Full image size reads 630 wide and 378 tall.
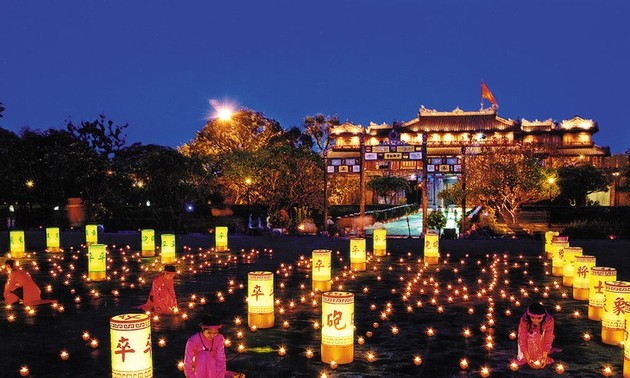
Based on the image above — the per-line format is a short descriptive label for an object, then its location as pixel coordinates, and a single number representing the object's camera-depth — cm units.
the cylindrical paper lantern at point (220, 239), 1961
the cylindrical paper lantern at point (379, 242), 1816
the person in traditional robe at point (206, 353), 566
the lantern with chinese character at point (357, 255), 1492
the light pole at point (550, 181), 3249
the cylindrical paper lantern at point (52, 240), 1955
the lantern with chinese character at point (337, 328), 702
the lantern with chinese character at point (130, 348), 583
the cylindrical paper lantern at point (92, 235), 2069
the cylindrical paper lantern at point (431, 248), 1662
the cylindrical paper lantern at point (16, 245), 1775
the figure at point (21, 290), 1039
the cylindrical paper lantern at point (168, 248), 1634
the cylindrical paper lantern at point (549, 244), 1783
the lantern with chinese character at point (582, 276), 1102
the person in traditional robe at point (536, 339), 676
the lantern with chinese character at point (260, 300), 880
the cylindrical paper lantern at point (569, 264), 1243
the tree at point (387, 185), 5019
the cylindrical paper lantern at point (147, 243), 1831
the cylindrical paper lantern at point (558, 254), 1411
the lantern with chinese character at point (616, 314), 790
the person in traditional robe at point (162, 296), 965
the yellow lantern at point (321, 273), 1192
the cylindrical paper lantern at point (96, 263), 1338
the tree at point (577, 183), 3847
